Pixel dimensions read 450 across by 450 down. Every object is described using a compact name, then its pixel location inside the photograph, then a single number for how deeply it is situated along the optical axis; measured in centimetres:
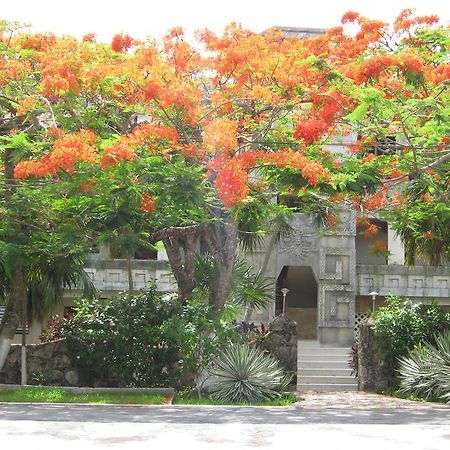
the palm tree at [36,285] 1811
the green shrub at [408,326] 2017
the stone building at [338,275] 2695
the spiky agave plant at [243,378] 1664
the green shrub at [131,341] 1773
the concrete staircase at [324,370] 2284
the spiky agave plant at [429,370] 1778
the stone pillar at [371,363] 2077
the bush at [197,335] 1678
